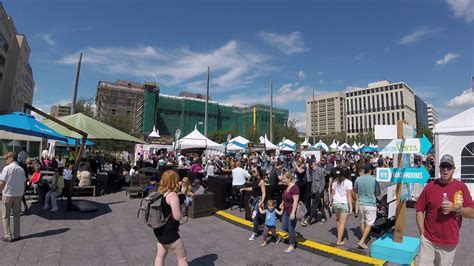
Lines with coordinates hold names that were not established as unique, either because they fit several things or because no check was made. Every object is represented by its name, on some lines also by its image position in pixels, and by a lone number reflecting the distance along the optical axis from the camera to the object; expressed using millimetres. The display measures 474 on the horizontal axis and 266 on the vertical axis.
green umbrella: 11344
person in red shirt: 3204
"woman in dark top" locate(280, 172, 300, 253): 5598
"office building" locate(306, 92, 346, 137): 130000
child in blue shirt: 5996
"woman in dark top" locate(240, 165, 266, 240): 6469
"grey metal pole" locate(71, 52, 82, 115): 20059
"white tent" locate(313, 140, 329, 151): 31558
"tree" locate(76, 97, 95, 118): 34306
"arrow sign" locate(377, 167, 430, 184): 4871
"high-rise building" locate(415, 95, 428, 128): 147125
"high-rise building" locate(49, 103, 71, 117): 128962
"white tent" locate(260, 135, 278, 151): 26853
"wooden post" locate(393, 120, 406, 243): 5105
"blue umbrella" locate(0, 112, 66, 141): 8070
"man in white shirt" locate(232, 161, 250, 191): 9201
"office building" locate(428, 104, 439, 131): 192125
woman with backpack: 3616
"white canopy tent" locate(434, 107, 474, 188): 10917
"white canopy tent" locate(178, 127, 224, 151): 20297
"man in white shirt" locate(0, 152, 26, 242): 5609
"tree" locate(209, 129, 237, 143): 79944
